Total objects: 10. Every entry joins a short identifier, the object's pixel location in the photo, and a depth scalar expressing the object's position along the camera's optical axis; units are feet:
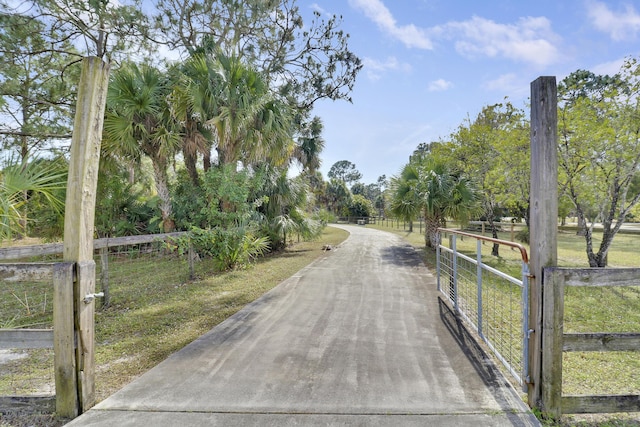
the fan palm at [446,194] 33.94
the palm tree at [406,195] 35.86
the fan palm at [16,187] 7.97
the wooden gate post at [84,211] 6.93
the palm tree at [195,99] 22.38
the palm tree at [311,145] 57.92
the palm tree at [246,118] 22.53
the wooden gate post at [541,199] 6.74
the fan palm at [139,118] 21.81
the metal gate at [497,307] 7.44
